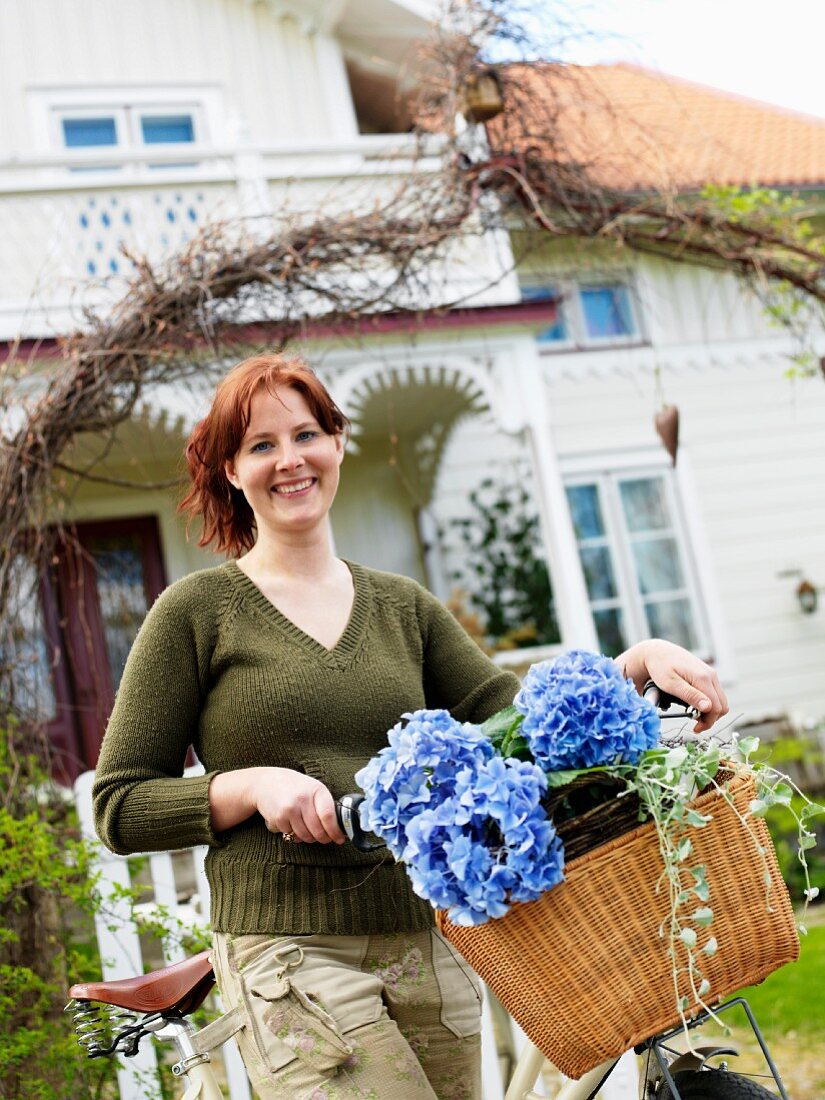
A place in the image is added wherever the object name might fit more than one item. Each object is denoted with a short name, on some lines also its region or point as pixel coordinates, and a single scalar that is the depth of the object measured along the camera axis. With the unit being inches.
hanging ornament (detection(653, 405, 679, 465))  238.2
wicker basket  58.8
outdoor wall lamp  394.9
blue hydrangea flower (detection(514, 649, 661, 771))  57.4
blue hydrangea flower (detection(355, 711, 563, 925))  54.8
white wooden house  346.3
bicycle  74.0
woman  70.9
